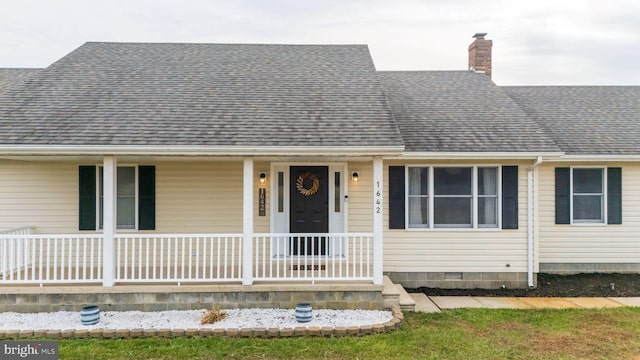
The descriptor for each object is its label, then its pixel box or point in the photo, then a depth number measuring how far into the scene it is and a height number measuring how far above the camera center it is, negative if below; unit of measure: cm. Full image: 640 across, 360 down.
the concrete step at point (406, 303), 727 -214
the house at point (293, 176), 708 +14
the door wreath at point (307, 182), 895 +1
